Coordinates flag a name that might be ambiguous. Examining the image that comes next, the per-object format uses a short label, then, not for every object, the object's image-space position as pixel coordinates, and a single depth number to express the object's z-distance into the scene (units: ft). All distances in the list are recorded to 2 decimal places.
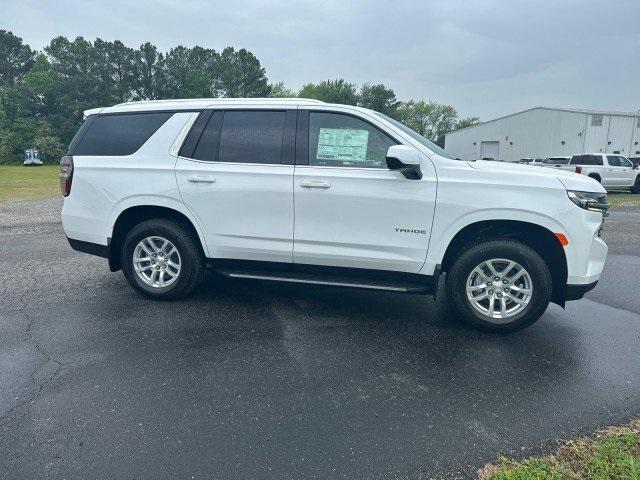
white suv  11.48
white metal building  111.75
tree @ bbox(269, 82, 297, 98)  269.11
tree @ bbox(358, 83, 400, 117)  222.69
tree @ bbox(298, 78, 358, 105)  222.07
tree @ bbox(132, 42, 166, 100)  210.59
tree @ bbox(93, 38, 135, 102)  184.96
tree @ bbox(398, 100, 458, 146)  310.39
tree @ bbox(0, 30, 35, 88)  240.73
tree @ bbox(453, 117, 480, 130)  317.42
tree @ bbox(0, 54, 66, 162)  148.77
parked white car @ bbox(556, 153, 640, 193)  57.11
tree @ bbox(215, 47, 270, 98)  227.81
